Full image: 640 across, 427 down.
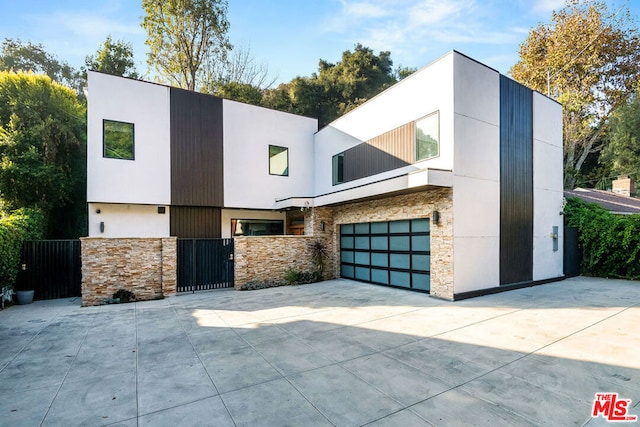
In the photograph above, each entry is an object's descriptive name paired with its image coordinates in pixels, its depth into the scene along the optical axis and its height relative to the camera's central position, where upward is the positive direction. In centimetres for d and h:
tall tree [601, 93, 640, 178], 1406 +375
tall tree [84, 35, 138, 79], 1733 +928
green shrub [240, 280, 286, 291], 973 -222
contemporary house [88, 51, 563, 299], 785 +141
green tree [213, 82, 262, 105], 1800 +758
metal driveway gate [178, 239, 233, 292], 920 -144
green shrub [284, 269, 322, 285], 1057 -213
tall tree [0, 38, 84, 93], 2152 +1145
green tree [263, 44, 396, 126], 2038 +884
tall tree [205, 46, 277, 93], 1934 +966
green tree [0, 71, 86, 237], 1086 +265
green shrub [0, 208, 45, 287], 770 -53
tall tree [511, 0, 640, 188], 1680 +885
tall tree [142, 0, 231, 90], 1733 +1079
